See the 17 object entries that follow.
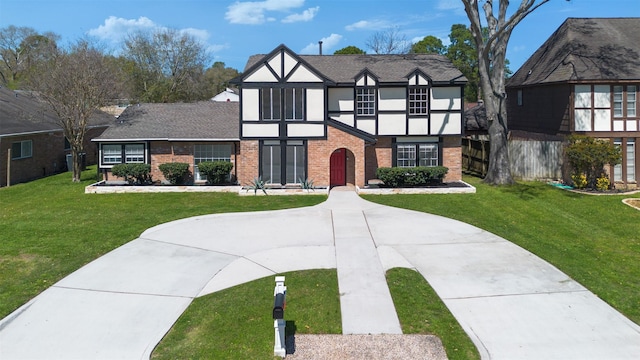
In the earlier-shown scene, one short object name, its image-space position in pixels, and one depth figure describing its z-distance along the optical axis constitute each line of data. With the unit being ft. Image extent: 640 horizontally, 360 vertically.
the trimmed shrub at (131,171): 83.61
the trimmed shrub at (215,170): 82.69
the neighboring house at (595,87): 83.35
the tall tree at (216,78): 214.87
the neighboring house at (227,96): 159.12
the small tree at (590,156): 76.28
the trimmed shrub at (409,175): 79.92
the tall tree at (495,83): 80.94
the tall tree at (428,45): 232.94
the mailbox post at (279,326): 29.45
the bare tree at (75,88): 86.74
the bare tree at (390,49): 216.84
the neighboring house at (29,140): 88.17
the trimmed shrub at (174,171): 82.74
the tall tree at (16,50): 219.61
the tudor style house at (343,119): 81.66
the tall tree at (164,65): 182.09
